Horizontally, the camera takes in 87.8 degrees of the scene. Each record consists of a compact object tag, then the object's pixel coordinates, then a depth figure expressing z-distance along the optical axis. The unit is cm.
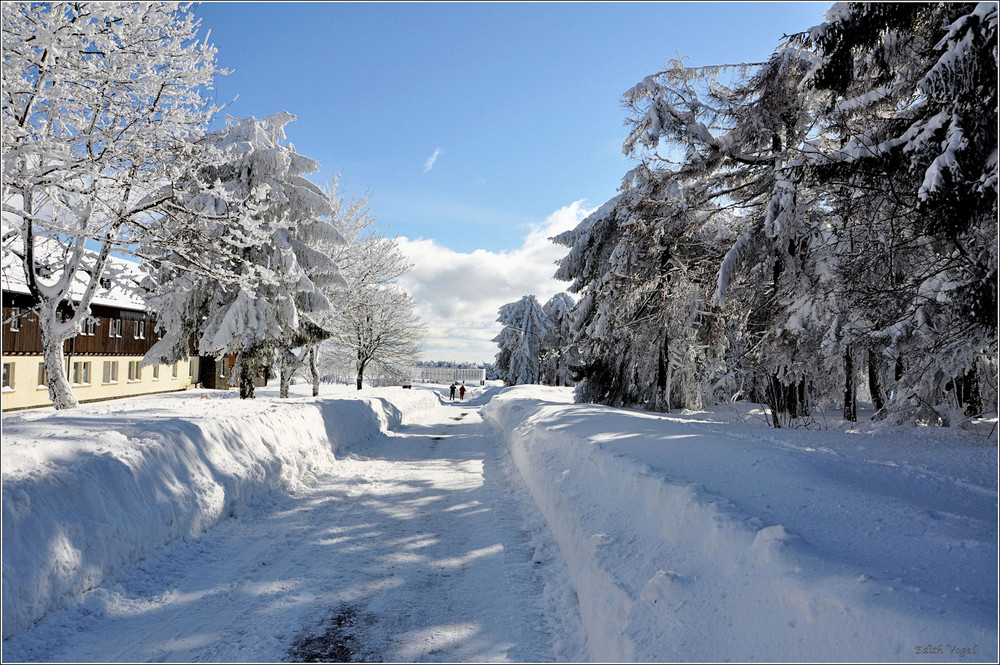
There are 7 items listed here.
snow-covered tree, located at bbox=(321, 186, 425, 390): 2561
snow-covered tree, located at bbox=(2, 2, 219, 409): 703
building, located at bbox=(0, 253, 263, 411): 2456
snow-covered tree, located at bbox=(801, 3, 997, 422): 446
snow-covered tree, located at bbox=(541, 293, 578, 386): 4485
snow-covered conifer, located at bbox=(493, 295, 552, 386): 5053
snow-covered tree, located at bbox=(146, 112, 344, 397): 1620
